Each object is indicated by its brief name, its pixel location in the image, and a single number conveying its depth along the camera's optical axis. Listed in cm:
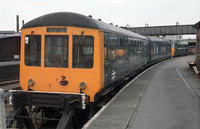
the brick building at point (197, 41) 1683
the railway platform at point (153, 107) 605
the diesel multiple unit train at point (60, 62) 636
